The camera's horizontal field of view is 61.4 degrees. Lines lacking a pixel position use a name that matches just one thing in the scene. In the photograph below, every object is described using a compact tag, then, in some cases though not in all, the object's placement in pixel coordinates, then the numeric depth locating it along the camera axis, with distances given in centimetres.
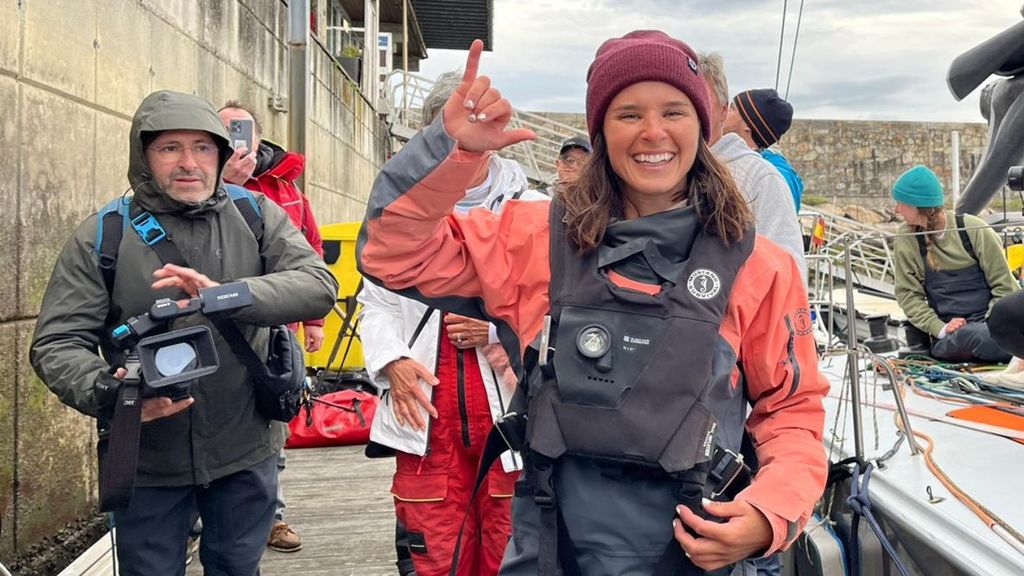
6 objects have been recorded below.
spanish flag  703
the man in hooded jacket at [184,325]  229
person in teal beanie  479
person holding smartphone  373
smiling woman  150
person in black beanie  360
